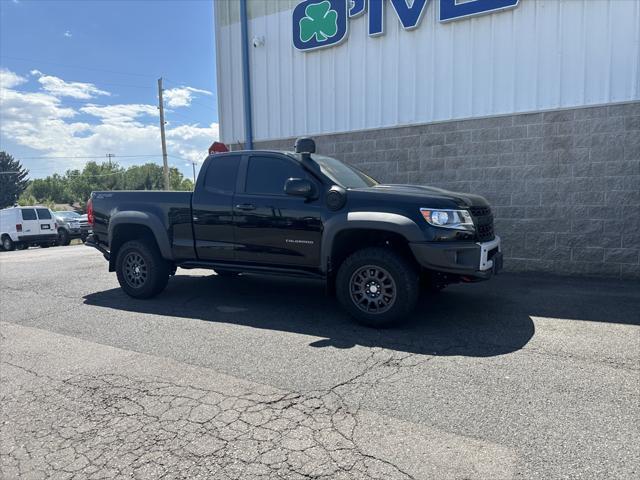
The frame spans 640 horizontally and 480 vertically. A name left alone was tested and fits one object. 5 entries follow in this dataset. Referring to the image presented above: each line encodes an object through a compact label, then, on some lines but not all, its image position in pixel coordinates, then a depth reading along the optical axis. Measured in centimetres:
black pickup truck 484
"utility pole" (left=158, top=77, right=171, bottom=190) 3186
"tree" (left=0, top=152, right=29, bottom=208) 7794
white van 1941
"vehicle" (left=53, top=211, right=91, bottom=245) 2139
